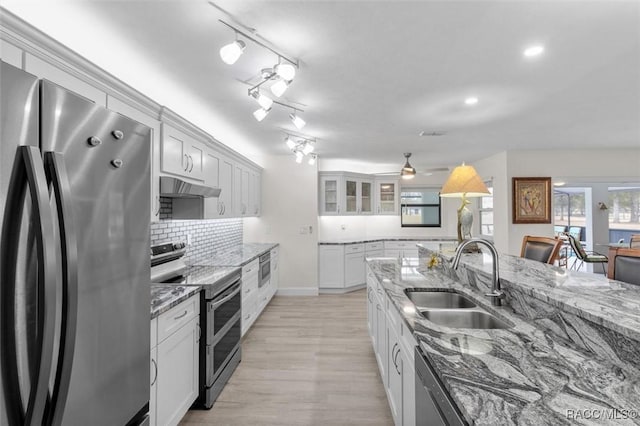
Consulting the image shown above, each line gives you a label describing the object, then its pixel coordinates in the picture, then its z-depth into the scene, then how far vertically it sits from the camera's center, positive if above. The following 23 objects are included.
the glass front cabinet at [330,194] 5.90 +0.41
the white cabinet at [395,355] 1.49 -0.88
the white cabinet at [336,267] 5.58 -0.97
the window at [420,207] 6.89 +0.18
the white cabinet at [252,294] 3.43 -1.05
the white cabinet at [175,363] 1.71 -0.93
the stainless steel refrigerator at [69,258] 0.76 -0.13
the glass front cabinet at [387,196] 6.54 +0.41
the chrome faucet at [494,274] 1.75 -0.35
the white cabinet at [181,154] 2.35 +0.52
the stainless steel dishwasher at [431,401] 0.89 -0.62
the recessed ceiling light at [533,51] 1.98 +1.10
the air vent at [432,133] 3.98 +1.10
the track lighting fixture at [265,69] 1.62 +0.90
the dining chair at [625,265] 1.84 -0.31
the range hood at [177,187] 2.28 +0.22
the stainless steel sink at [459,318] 1.72 -0.60
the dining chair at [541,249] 2.83 -0.34
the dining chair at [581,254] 5.03 -0.66
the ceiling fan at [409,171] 5.15 +0.90
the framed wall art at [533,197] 5.15 +0.31
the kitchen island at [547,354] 0.81 -0.51
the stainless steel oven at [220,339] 2.24 -1.02
